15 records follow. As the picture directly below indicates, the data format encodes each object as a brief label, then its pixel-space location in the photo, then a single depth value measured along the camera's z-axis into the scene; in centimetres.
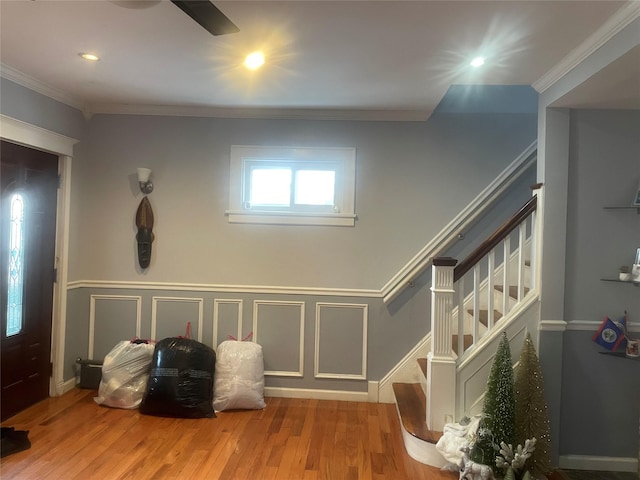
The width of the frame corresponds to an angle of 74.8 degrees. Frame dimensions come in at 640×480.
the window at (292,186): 358
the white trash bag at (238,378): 324
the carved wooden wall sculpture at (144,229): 360
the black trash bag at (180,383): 312
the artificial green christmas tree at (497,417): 232
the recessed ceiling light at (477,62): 244
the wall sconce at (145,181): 355
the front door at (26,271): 297
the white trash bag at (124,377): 326
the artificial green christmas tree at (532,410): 236
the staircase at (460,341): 262
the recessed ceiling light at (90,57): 254
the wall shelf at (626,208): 261
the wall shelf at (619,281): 255
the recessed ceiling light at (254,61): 246
